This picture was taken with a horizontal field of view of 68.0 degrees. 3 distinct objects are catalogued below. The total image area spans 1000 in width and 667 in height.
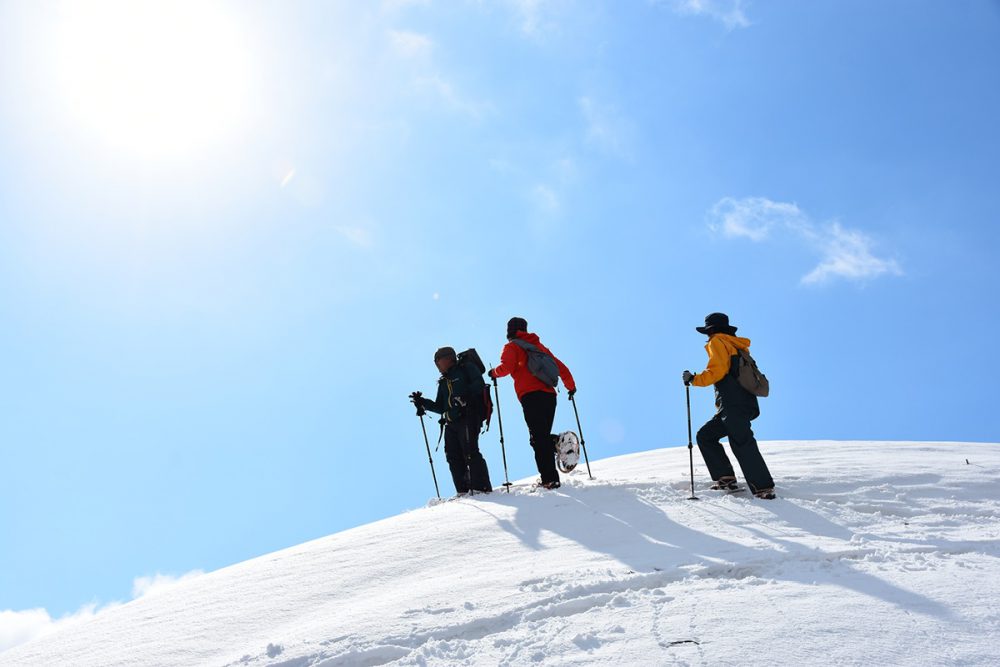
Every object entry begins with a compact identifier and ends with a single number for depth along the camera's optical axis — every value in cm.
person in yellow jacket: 748
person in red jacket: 885
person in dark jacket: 965
